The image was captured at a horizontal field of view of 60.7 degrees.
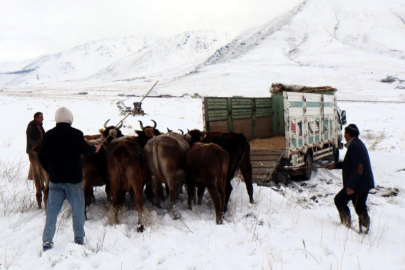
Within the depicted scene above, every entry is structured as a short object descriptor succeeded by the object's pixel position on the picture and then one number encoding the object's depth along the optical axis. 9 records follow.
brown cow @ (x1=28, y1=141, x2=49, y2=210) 5.83
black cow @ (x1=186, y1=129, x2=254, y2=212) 6.94
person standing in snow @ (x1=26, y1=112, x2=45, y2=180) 7.84
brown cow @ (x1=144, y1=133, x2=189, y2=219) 5.76
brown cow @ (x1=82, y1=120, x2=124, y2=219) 5.80
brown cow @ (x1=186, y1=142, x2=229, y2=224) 5.58
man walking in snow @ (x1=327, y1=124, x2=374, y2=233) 5.61
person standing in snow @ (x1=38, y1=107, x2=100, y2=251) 4.47
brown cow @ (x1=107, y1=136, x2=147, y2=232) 5.43
